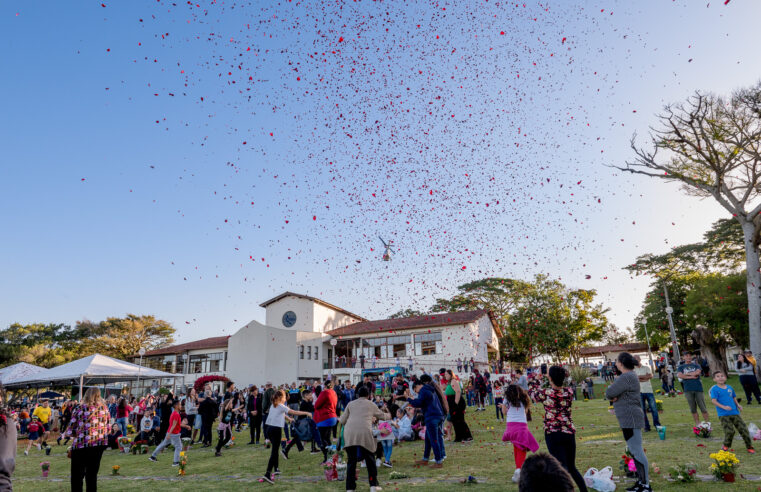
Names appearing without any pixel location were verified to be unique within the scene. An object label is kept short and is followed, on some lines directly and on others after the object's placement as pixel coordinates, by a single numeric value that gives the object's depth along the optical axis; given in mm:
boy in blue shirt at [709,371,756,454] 7531
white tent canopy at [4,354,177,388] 20984
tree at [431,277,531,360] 49625
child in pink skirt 6531
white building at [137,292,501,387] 37375
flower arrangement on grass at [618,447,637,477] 6074
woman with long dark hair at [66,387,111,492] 6355
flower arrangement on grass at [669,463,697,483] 5871
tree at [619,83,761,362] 21844
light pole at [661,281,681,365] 32825
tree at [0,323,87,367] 42625
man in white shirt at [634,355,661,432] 10277
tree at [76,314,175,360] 50469
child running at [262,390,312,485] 7812
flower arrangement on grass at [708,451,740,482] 5742
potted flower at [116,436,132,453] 14445
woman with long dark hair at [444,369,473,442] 11531
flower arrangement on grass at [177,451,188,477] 9168
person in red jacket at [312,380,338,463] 9539
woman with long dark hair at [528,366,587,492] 5473
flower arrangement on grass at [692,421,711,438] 9211
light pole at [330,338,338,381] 37531
